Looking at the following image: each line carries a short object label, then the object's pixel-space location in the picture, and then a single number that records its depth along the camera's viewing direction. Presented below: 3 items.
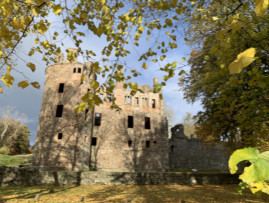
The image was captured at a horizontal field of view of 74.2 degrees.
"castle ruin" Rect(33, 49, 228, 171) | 17.22
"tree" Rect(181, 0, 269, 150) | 5.44
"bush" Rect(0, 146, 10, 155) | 28.75
